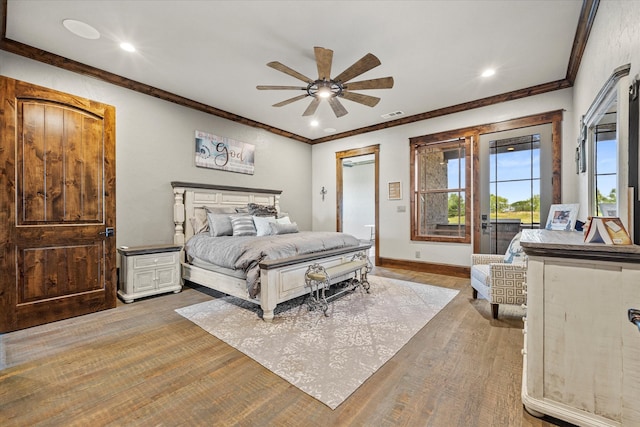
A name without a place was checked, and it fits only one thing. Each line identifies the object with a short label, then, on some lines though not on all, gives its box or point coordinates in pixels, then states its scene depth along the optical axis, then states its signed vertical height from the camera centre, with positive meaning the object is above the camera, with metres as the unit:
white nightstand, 3.43 -0.77
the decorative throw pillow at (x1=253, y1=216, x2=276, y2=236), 4.12 -0.20
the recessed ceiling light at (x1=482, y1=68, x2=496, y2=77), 3.53 +1.81
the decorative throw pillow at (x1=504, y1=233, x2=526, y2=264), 2.98 -0.47
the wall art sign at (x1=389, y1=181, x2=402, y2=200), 5.40 +0.42
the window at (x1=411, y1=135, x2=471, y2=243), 4.75 +0.40
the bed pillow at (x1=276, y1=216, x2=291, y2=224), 4.54 -0.14
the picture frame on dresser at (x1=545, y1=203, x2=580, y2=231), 2.91 -0.06
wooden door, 2.60 +0.07
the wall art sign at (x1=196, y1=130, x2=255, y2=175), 4.67 +1.06
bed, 2.86 -0.57
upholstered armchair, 2.70 -0.72
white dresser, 1.27 -0.61
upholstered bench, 3.07 -0.80
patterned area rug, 1.91 -1.12
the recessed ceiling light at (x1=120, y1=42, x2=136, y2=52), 2.97 +1.82
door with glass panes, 4.00 +0.44
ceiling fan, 2.56 +1.39
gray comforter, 2.94 -0.44
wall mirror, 1.68 +0.47
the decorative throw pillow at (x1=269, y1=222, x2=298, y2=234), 4.17 -0.25
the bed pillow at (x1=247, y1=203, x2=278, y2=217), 4.73 +0.03
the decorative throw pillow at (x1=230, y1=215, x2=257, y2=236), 4.08 -0.21
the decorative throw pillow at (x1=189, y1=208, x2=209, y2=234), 4.35 -0.15
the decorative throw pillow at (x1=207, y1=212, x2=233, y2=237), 4.05 -0.19
